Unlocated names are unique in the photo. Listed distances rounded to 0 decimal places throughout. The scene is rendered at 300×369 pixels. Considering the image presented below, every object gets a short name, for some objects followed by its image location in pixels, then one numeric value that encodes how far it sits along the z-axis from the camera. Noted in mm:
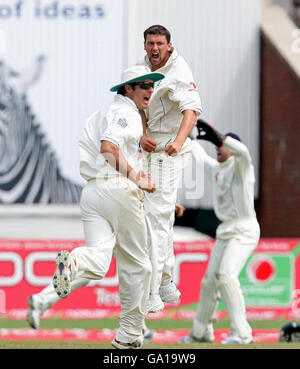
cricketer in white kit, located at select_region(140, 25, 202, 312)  18703
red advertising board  32969
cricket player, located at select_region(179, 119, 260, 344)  26687
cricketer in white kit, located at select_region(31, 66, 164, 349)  17625
